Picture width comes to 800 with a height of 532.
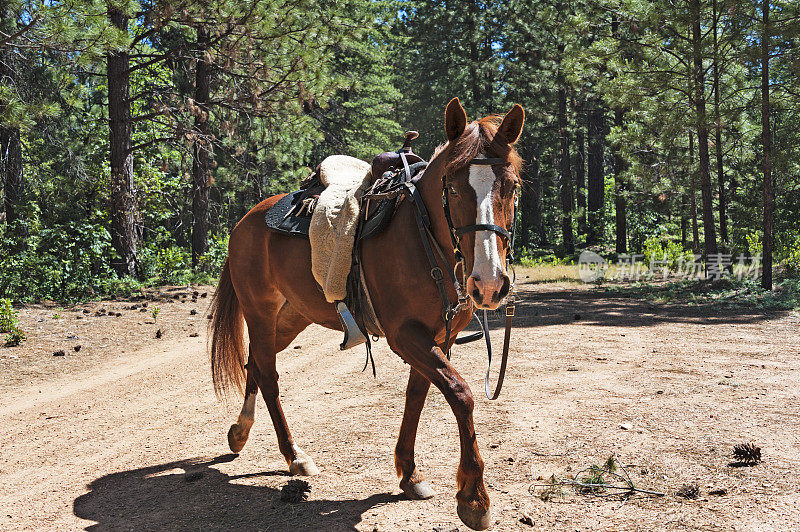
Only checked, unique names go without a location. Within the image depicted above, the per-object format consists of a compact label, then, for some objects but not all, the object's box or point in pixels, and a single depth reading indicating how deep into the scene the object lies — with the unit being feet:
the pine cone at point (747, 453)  13.41
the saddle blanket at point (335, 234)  13.26
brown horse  10.36
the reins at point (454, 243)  10.44
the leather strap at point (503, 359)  12.16
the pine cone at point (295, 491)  13.05
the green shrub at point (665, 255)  64.08
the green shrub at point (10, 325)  31.12
